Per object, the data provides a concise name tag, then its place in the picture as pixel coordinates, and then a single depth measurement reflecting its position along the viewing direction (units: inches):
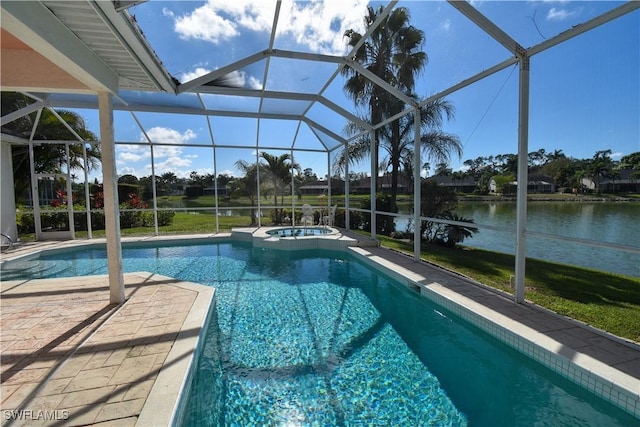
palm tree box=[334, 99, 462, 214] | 345.7
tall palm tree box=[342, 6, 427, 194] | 386.3
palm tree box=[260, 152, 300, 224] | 492.1
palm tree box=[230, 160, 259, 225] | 466.3
